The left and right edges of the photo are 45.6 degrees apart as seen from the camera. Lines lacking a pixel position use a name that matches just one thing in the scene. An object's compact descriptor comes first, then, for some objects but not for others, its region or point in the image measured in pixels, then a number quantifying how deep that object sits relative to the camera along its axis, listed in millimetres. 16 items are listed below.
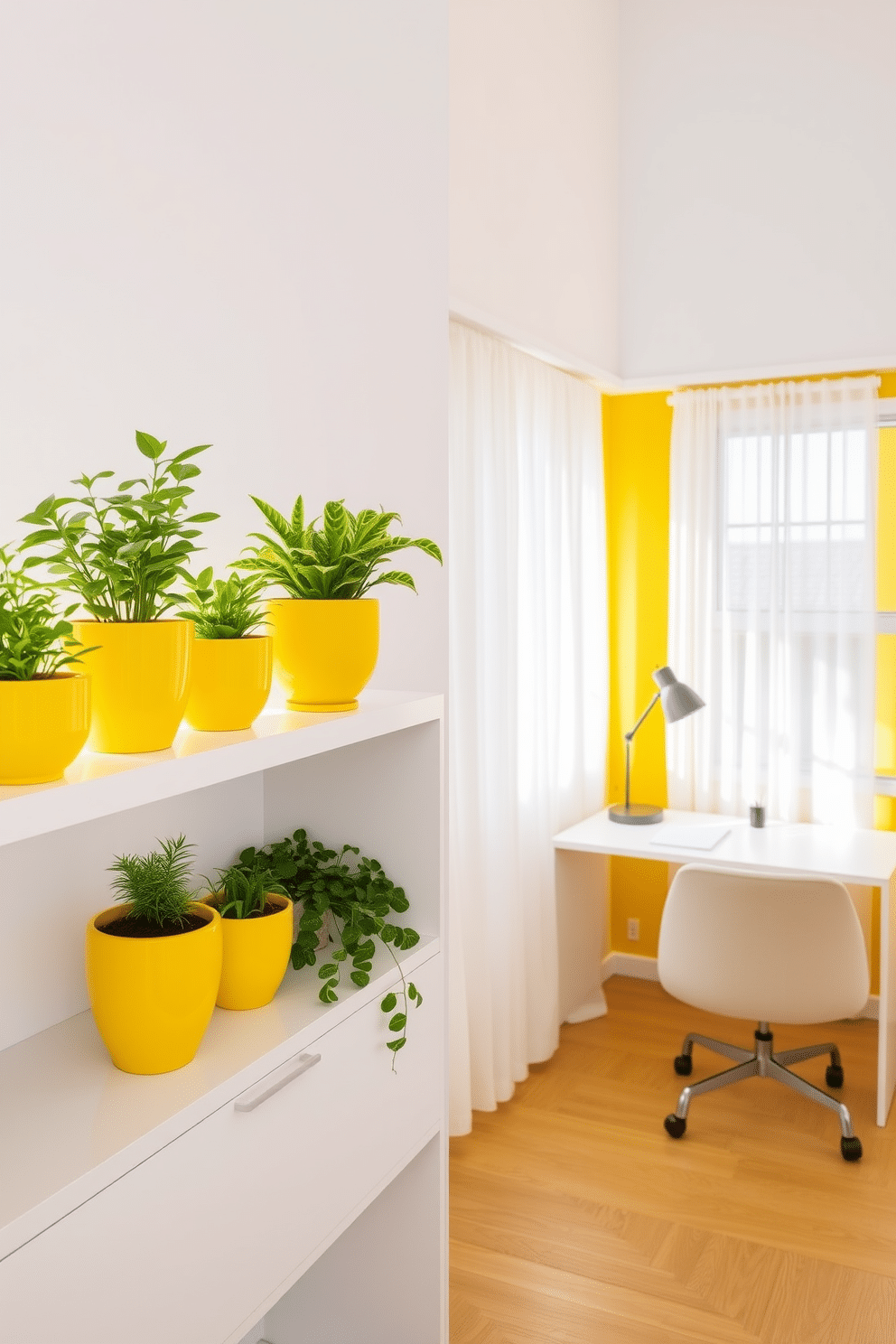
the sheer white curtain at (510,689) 2916
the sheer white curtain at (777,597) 3670
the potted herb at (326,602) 1392
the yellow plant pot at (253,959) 1326
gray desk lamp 3492
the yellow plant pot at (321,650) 1389
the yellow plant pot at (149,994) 1131
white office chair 2740
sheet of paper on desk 3371
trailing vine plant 1455
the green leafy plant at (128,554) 1056
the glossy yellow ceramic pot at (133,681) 1061
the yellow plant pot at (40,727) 919
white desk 3018
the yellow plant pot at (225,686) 1227
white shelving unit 994
